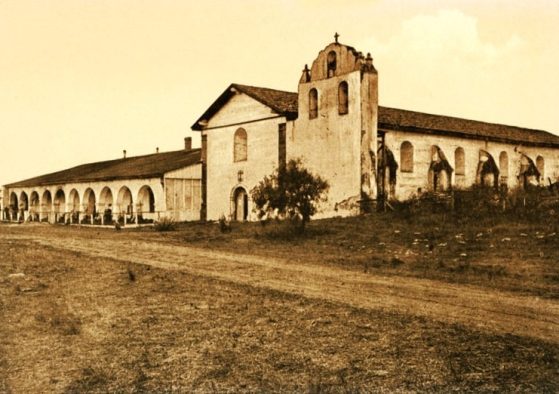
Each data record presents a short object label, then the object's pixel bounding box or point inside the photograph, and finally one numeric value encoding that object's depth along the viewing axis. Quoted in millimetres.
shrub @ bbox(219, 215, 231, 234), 21938
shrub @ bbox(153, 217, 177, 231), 23647
